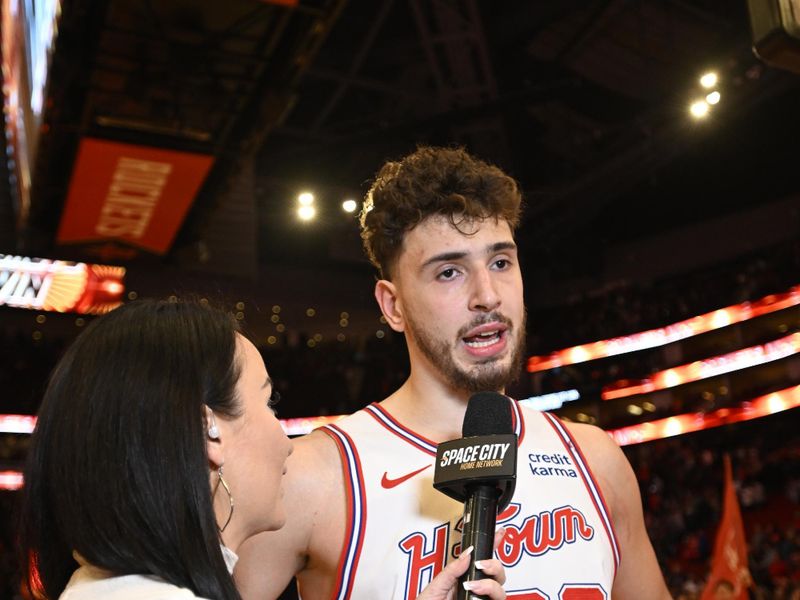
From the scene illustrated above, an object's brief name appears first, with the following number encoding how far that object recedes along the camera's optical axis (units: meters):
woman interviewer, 1.47
